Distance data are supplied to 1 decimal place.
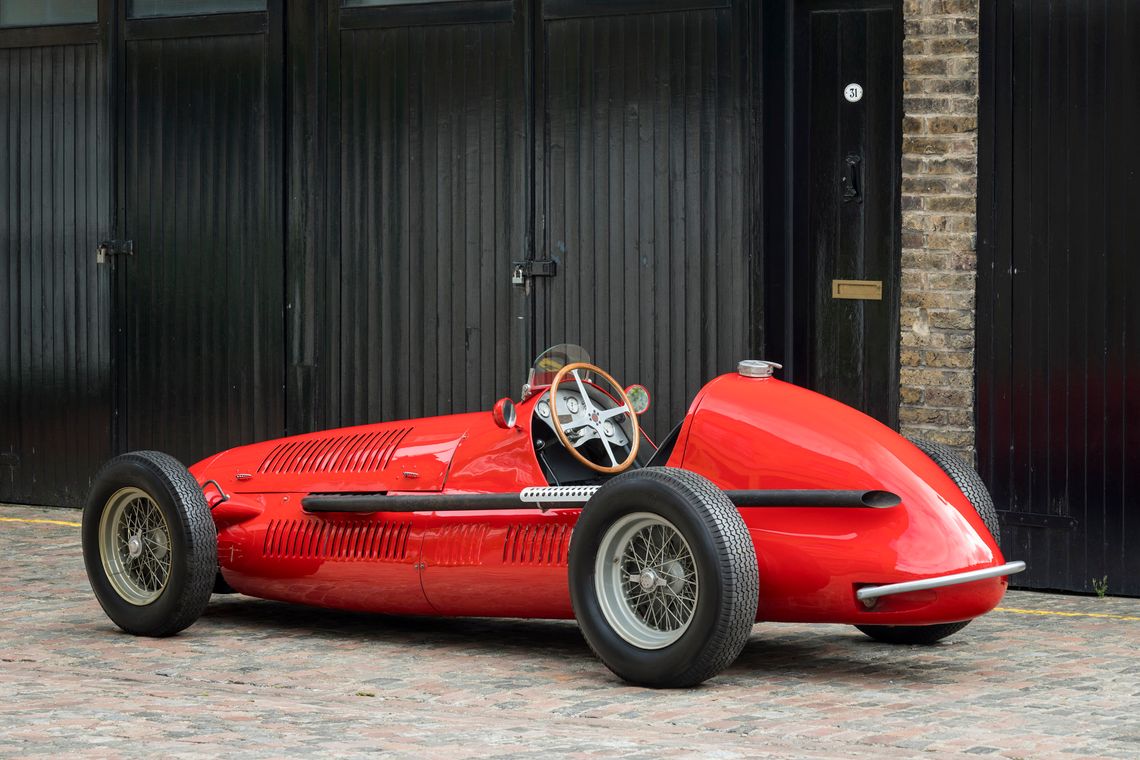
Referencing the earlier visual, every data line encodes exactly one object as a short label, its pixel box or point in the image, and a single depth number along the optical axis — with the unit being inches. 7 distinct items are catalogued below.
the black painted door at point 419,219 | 636.9
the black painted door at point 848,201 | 574.6
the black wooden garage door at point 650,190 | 595.7
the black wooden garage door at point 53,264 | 719.1
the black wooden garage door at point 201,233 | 684.2
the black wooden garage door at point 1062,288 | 525.8
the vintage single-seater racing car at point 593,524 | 381.3
